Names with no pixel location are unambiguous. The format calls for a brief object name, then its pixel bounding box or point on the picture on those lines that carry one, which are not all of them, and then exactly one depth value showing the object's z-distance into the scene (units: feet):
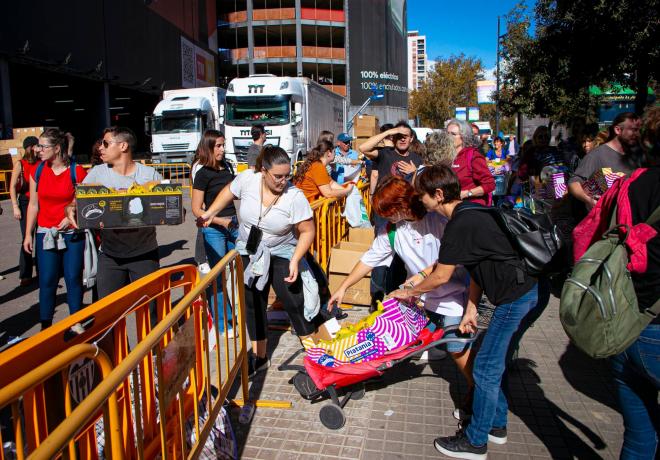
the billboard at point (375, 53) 181.06
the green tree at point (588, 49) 28.50
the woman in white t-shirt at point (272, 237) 13.05
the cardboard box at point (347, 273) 19.62
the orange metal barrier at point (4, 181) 55.28
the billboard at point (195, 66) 133.18
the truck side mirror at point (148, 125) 80.83
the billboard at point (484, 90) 132.36
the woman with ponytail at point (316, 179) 21.26
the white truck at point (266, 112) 71.82
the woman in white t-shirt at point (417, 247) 11.76
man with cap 30.40
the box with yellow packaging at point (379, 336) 11.99
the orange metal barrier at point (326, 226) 20.08
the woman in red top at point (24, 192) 22.82
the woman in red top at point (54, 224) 15.71
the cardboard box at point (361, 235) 23.45
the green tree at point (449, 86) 169.37
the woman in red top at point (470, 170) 18.28
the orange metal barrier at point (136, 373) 5.61
